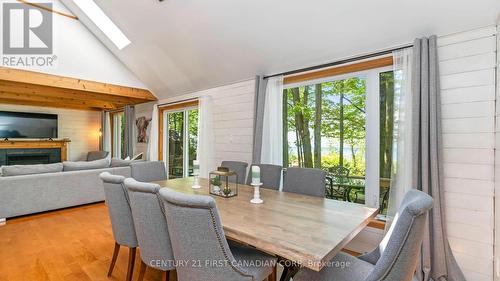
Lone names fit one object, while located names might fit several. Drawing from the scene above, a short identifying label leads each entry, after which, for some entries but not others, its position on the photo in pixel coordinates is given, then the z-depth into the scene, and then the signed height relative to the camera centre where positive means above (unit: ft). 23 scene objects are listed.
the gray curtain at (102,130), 25.11 +1.33
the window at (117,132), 24.08 +1.06
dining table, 3.77 -1.60
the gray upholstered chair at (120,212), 6.14 -1.80
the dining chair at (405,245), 3.21 -1.40
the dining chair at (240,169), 10.19 -1.12
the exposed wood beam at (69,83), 12.40 +3.50
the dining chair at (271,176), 8.90 -1.25
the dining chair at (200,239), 3.84 -1.59
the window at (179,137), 17.13 +0.40
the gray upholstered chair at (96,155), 23.13 -1.18
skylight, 13.93 +7.24
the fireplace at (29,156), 19.97 -1.13
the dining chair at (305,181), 7.51 -1.25
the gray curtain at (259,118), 11.54 +1.16
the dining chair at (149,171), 10.09 -1.25
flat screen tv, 19.92 +1.54
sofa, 11.35 -2.21
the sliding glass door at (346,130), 8.77 +0.49
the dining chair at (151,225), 5.08 -1.76
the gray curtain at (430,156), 6.81 -0.41
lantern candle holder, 7.01 -1.38
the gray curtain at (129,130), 20.80 +1.10
